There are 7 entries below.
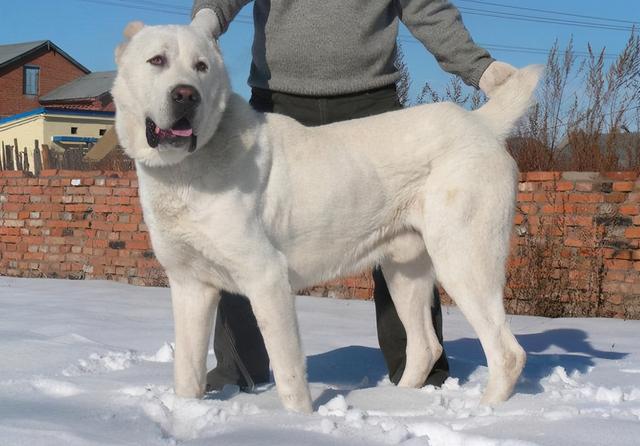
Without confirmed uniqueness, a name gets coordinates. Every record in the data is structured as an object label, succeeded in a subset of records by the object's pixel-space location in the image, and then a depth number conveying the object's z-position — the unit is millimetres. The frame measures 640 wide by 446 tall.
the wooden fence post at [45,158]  10766
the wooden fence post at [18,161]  11914
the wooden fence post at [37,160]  11028
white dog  2676
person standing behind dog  3471
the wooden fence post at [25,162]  11977
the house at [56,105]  26562
